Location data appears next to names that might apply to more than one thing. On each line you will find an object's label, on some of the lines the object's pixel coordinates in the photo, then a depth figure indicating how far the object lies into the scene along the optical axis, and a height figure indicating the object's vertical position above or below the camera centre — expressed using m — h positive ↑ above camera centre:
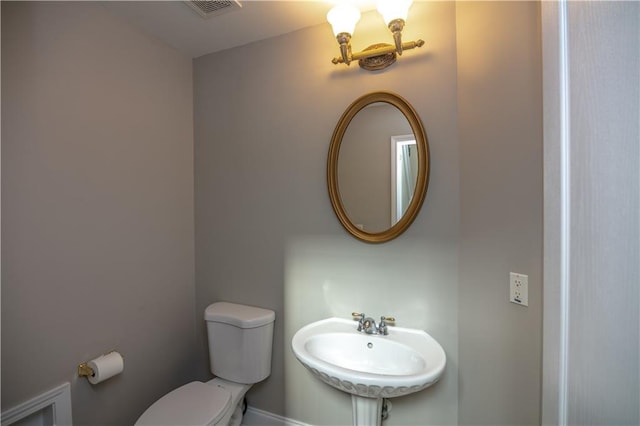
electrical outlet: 0.97 -0.31
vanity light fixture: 1.22 +0.82
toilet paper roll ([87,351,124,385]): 1.31 -0.77
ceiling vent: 1.38 +1.05
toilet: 1.43 -0.87
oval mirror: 1.35 +0.21
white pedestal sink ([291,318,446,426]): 1.00 -0.66
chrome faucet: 1.35 -0.60
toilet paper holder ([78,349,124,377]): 1.31 -0.77
